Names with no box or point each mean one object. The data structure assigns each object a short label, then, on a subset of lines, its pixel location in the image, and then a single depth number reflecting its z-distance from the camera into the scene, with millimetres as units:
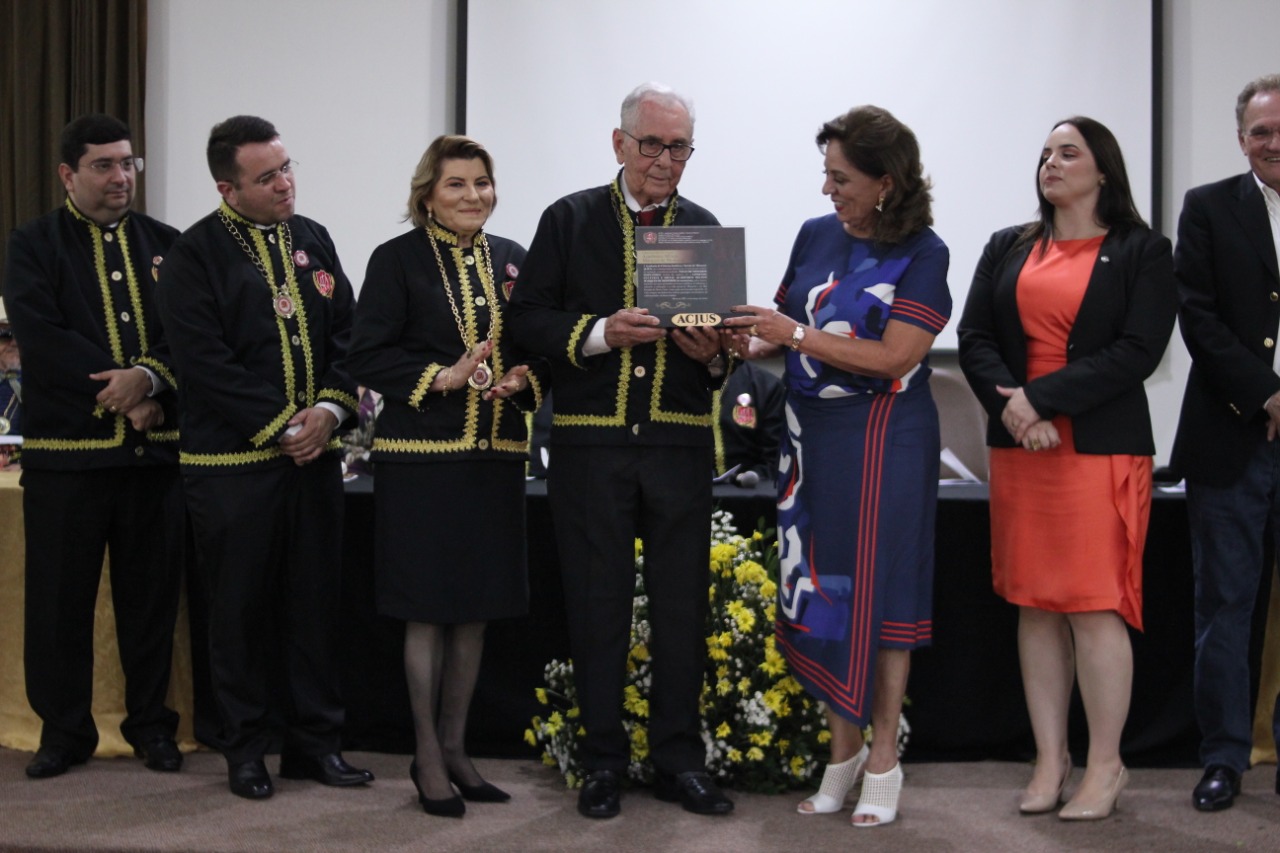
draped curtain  5594
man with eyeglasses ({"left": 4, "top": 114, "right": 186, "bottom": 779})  3451
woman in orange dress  2998
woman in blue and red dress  2881
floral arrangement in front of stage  3305
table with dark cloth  3684
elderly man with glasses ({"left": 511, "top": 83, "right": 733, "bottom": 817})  3008
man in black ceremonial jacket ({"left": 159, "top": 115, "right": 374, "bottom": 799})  3211
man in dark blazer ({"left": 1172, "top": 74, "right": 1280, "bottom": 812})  3188
